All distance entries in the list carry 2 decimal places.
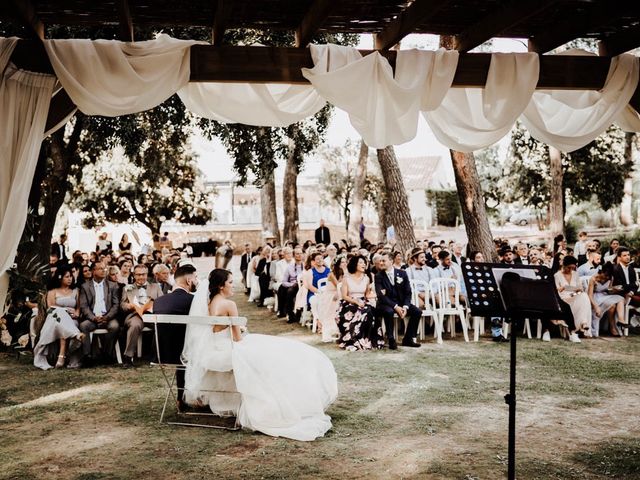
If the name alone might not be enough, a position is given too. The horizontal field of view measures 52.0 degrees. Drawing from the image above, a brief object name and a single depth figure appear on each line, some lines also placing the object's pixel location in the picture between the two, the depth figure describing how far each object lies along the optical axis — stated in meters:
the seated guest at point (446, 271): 10.09
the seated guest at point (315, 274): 10.78
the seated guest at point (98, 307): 7.95
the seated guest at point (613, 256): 12.02
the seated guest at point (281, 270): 12.29
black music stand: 4.05
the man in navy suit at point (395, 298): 9.03
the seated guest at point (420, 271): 9.94
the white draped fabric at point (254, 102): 5.78
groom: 5.79
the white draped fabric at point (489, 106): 5.73
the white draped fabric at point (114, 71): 5.15
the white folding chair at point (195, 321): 5.31
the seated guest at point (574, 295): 9.53
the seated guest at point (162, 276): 8.48
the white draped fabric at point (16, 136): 4.95
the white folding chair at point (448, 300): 9.41
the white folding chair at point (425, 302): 9.38
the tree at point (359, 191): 22.28
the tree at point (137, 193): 26.67
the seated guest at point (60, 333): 7.79
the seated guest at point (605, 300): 9.74
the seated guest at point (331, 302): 9.66
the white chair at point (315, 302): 10.26
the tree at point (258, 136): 10.91
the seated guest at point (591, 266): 10.83
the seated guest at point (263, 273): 13.81
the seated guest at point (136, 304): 7.99
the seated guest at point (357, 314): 8.80
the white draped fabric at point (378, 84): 5.41
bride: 5.21
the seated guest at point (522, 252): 11.77
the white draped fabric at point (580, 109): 5.87
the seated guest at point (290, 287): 11.81
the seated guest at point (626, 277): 10.03
